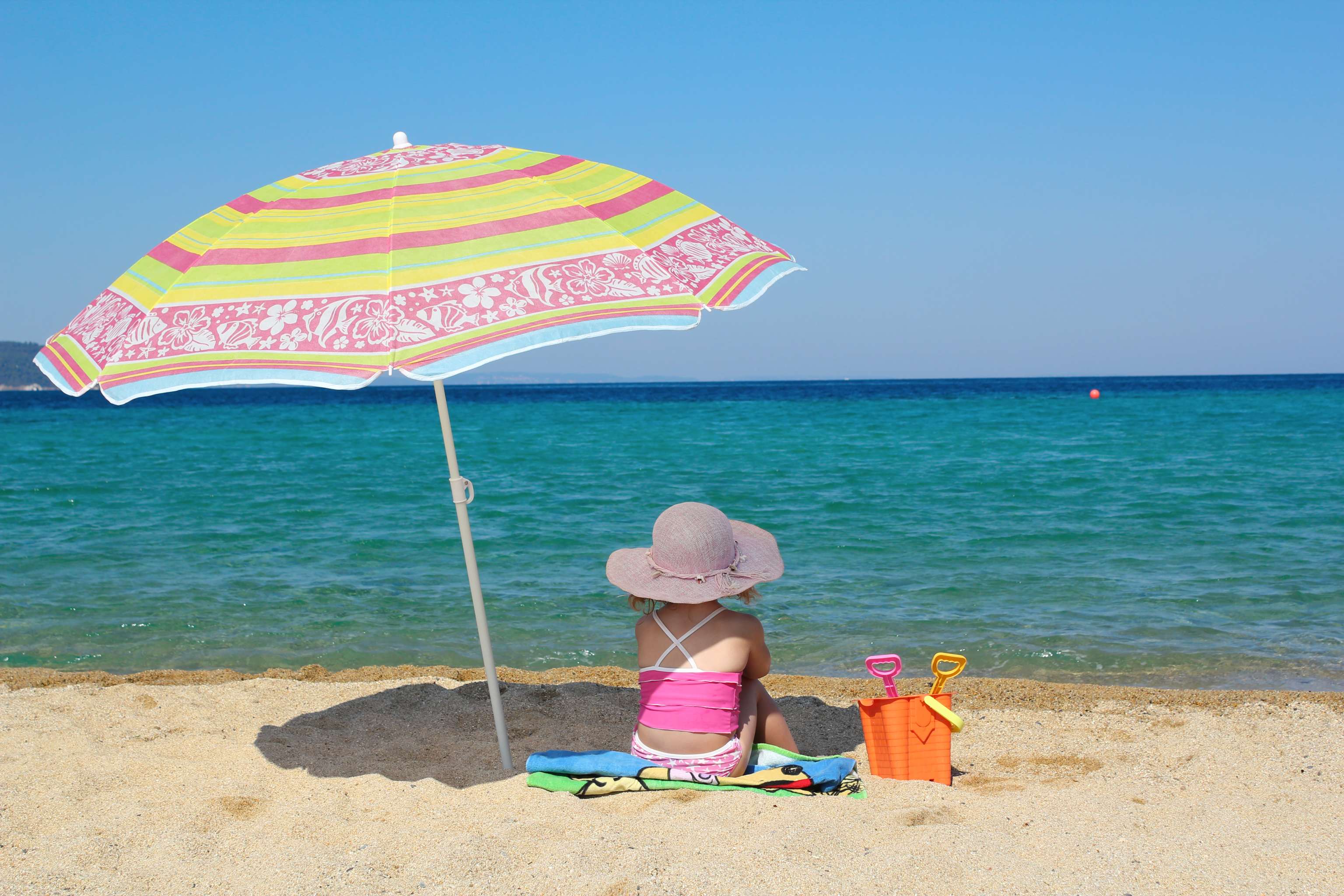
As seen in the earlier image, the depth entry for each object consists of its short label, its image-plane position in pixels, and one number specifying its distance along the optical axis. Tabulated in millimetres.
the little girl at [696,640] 3070
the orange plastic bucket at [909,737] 3340
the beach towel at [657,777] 3121
